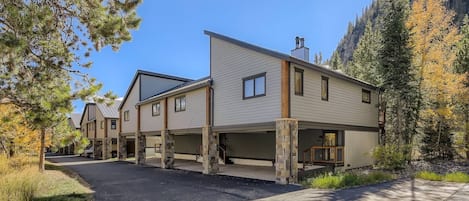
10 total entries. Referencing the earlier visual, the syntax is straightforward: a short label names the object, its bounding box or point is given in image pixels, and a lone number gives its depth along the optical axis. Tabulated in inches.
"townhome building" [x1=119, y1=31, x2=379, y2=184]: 470.3
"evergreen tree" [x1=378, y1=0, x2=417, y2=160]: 629.0
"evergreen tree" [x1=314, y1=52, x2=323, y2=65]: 3098.2
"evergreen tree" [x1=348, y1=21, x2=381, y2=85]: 698.8
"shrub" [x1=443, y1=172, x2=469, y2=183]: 430.2
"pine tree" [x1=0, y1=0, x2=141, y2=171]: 254.7
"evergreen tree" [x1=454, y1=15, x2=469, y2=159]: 651.5
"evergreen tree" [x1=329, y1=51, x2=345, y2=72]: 1506.2
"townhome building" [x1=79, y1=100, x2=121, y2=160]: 1243.2
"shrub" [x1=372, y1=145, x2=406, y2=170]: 554.9
